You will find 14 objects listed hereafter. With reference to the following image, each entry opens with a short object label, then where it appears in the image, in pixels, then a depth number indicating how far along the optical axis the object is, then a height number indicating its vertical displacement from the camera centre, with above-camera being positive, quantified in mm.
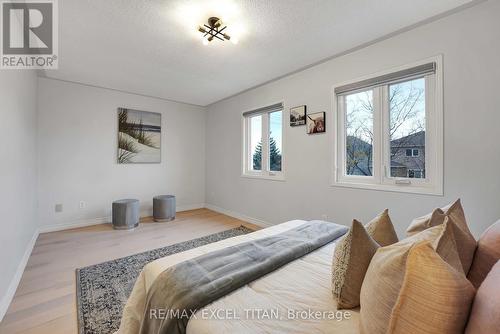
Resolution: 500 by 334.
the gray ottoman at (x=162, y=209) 4109 -768
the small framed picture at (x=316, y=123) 2992 +608
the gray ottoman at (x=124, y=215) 3621 -772
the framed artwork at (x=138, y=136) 4219 +616
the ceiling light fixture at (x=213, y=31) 2139 +1381
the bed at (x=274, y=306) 867 -610
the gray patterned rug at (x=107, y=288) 1580 -1079
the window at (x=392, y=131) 2170 +397
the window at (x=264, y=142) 3779 +453
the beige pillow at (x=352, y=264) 942 -420
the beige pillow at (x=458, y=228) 896 -291
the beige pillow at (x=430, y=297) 535 -325
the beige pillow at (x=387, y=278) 661 -351
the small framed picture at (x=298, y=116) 3230 +762
